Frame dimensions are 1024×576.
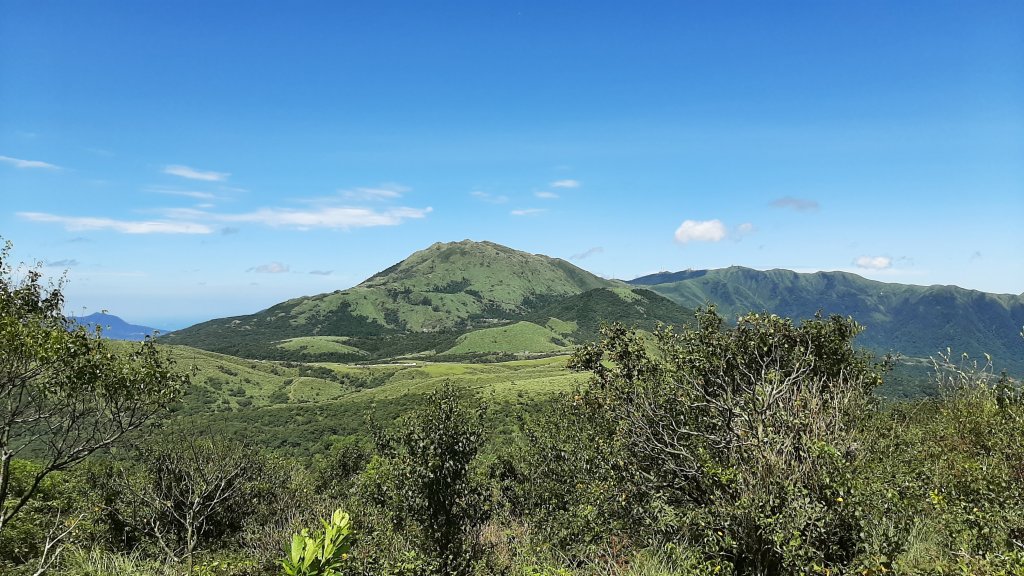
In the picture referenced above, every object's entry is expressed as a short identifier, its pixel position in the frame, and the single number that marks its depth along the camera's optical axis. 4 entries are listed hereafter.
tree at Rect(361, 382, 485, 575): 20.62
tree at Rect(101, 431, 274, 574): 24.23
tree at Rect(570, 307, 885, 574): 9.90
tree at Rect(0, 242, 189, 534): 15.73
